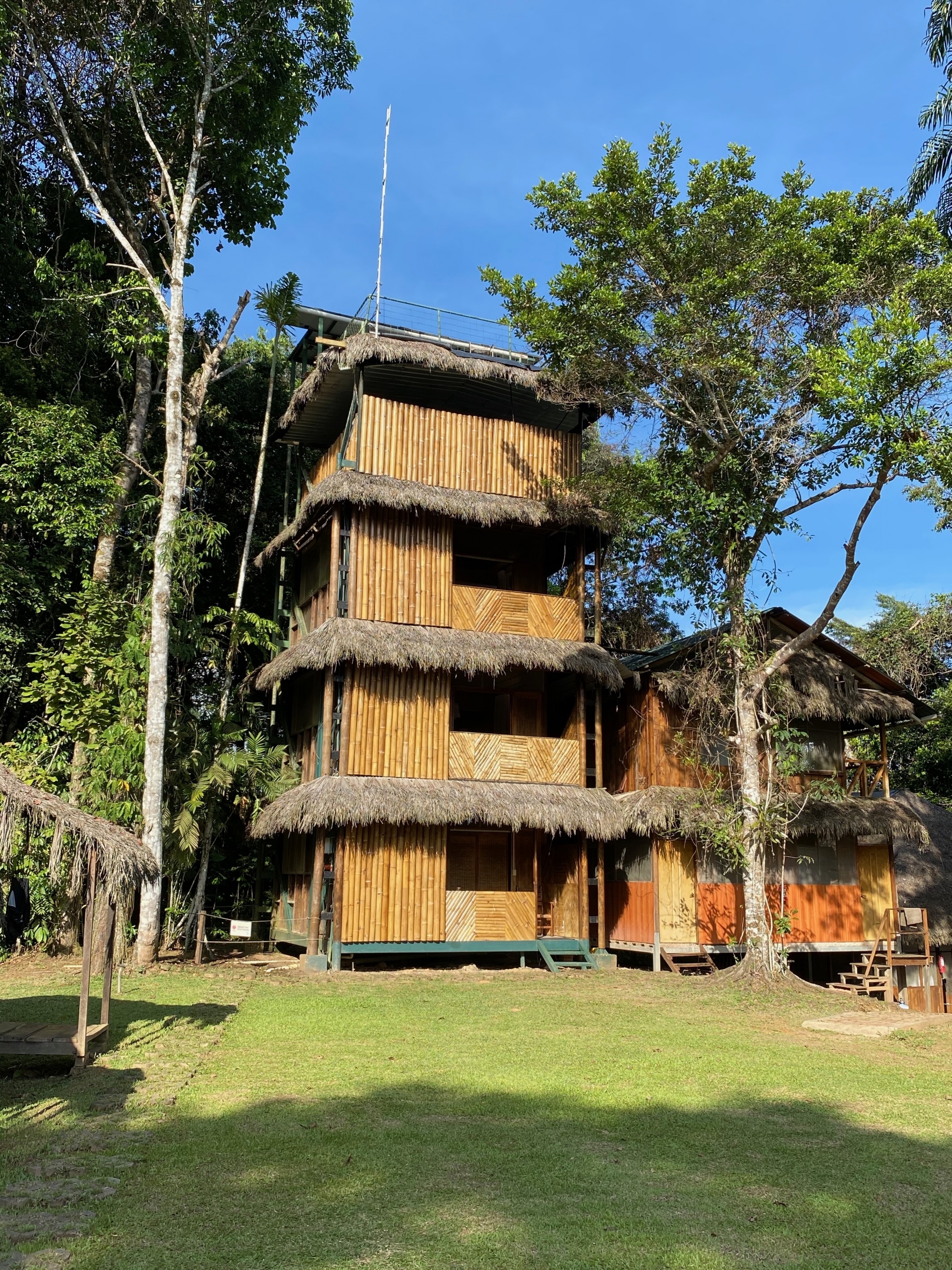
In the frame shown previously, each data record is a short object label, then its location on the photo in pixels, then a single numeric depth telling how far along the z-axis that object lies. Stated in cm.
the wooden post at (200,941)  1653
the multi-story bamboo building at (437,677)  1662
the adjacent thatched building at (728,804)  1762
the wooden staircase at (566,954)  1730
